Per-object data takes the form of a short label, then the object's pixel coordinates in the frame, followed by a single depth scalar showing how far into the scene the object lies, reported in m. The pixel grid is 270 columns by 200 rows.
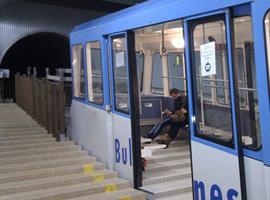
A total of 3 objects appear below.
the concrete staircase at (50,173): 4.75
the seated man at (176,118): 6.45
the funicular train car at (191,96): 3.04
